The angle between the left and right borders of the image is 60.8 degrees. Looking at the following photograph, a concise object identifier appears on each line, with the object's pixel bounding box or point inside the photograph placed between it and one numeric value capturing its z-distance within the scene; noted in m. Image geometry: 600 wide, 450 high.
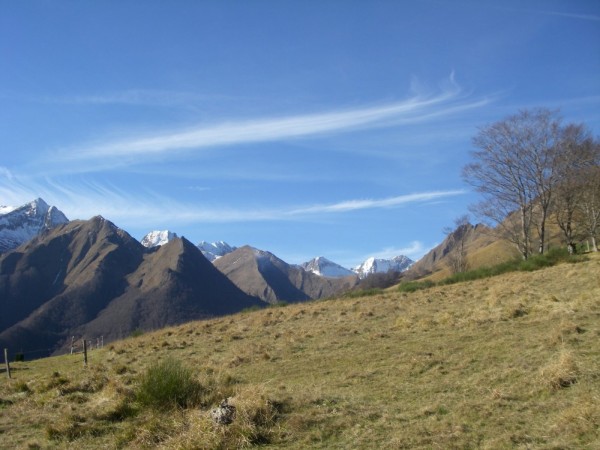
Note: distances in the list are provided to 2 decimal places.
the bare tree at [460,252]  73.50
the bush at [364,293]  42.26
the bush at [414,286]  39.34
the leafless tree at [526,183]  42.16
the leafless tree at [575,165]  41.50
